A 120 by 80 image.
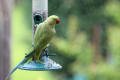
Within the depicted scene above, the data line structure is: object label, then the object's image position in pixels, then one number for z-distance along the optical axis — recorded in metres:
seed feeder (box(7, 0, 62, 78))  9.97
